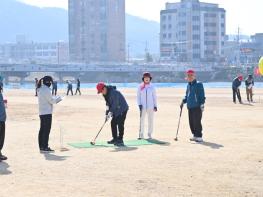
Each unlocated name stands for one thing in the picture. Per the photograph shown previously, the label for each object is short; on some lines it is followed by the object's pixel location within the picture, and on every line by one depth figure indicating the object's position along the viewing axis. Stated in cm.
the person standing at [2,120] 1134
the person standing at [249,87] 3282
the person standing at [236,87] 3256
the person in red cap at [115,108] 1323
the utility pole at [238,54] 15642
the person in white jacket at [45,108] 1248
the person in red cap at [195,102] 1424
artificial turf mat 1334
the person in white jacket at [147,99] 1490
